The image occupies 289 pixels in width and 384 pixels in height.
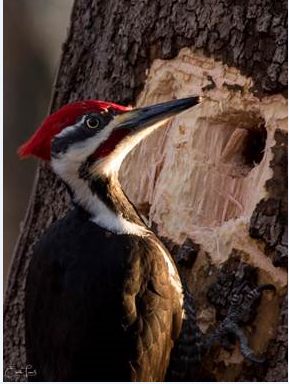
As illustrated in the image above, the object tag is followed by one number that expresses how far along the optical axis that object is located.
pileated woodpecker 8.05
